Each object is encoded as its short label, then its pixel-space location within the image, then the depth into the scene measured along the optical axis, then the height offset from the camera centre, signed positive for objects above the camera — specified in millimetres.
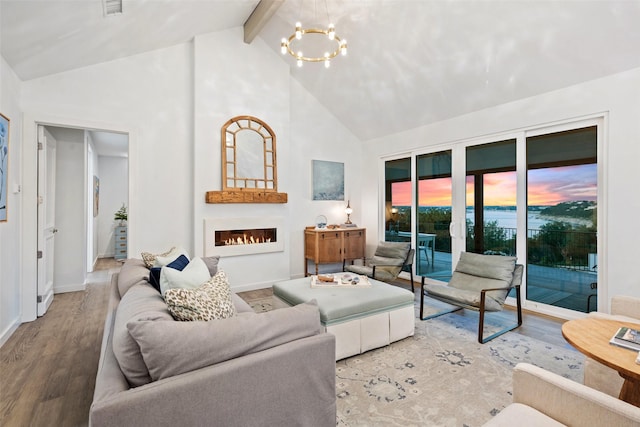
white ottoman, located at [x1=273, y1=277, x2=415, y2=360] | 2569 -866
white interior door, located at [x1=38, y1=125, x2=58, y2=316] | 3613 -66
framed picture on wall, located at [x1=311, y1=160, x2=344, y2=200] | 5723 +622
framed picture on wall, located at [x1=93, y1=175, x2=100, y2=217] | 6926 +418
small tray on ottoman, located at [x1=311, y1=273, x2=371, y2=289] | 3166 -714
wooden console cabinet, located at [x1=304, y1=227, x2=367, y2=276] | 5270 -555
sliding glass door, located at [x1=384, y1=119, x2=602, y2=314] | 3412 +90
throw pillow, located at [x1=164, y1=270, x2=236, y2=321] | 1521 -463
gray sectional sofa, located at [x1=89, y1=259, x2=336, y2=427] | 1122 -632
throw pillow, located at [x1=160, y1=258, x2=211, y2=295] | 1886 -407
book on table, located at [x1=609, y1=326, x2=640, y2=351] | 1536 -641
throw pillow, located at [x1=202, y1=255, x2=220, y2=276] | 2958 -499
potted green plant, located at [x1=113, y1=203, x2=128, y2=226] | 7574 -112
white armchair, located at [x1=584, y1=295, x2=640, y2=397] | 1777 -909
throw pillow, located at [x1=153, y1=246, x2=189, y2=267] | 2648 -392
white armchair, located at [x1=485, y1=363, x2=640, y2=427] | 1134 -749
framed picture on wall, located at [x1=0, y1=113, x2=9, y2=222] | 2800 +453
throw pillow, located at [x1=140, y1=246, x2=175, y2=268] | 2840 -432
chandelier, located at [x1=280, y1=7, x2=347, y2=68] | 4534 +2513
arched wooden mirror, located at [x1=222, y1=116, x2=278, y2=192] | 4660 +887
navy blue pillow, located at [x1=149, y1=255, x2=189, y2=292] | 2143 -412
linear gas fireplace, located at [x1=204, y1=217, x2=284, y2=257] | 4527 -356
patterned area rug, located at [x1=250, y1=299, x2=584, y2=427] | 1920 -1215
